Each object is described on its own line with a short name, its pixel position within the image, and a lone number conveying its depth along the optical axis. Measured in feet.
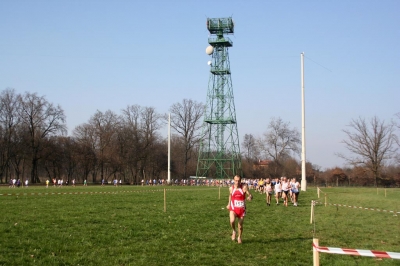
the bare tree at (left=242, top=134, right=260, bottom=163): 375.45
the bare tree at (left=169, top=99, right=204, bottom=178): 307.99
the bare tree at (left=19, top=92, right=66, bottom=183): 256.93
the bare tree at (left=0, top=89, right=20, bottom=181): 249.34
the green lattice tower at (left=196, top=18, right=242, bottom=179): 247.09
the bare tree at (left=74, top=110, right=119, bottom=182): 293.02
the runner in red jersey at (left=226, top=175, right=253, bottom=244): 40.98
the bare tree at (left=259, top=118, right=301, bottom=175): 317.63
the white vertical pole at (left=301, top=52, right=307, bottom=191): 156.66
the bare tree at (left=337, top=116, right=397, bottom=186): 271.69
